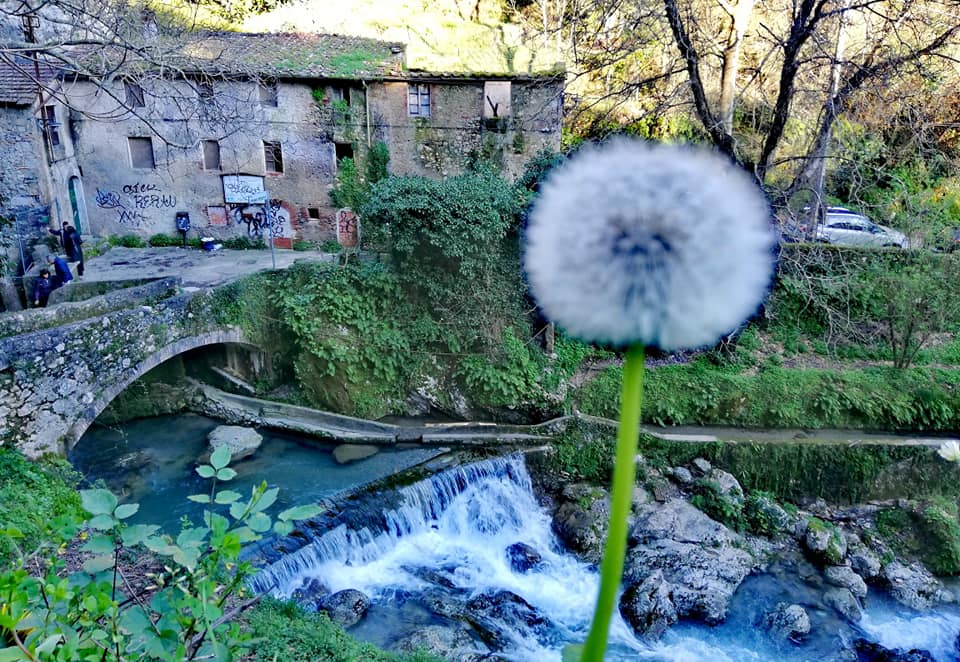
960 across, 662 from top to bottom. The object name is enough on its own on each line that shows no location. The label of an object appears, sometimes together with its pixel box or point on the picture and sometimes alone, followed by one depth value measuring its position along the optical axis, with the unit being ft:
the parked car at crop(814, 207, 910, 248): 56.95
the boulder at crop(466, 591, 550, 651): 30.78
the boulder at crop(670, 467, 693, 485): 40.73
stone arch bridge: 32.50
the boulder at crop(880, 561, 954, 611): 35.04
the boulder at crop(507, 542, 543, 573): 36.19
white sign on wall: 65.00
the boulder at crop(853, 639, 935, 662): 30.78
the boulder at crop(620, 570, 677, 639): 31.68
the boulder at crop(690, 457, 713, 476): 41.27
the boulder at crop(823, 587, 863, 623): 33.42
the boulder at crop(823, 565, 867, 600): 35.01
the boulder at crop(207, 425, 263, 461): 41.68
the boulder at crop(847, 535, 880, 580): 36.35
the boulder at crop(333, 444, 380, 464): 42.09
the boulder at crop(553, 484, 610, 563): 37.06
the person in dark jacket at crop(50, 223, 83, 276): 51.80
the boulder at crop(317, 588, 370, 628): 30.55
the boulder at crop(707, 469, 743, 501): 39.99
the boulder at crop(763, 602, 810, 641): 31.83
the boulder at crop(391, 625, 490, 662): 28.35
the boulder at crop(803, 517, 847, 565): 36.55
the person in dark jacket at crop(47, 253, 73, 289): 46.96
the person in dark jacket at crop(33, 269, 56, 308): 45.75
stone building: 62.59
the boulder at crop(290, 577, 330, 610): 30.66
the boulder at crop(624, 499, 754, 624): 33.01
